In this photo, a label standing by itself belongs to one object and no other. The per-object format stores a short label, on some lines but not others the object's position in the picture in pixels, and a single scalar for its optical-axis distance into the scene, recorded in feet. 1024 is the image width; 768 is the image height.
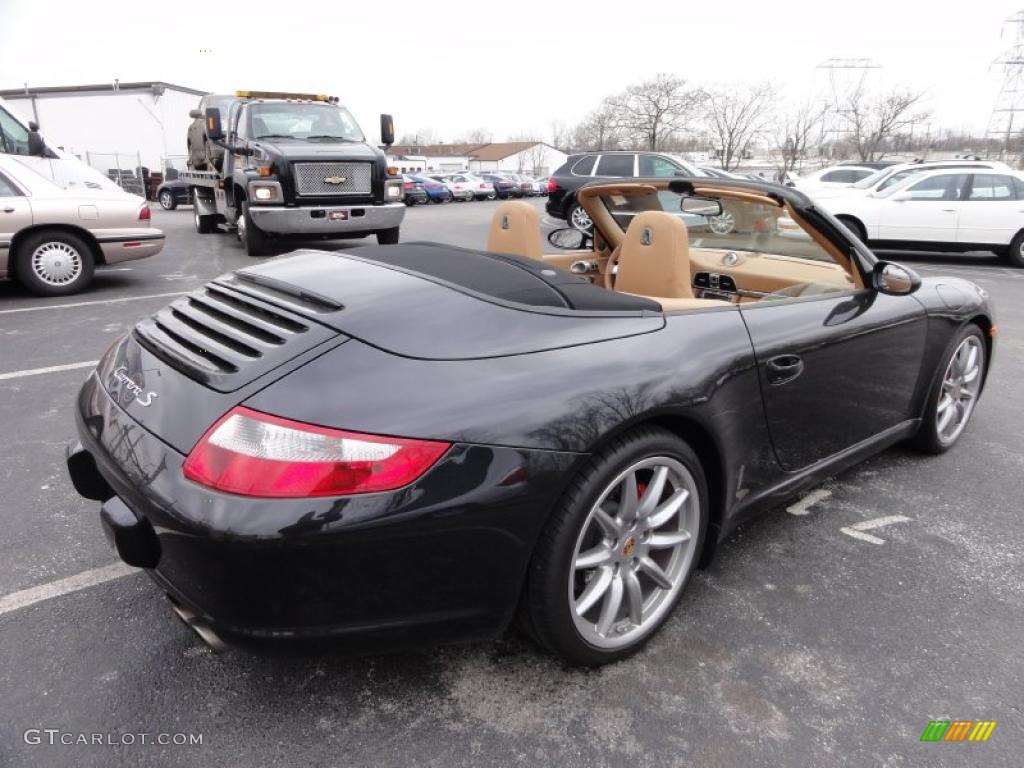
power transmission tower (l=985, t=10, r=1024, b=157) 181.98
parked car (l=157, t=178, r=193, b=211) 76.59
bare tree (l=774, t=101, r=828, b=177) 171.94
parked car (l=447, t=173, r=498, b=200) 117.70
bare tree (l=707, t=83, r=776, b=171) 186.29
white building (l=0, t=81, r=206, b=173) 142.92
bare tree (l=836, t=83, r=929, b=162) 152.46
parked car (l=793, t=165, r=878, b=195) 53.02
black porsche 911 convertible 5.17
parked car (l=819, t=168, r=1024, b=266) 37.60
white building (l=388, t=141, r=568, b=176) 297.53
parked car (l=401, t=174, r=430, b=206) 99.50
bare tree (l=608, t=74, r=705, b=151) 177.78
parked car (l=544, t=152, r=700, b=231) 48.29
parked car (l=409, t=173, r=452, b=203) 105.50
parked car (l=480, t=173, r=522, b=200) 128.77
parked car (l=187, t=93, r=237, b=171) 39.94
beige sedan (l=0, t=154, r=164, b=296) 23.12
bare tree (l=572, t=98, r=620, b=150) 189.16
